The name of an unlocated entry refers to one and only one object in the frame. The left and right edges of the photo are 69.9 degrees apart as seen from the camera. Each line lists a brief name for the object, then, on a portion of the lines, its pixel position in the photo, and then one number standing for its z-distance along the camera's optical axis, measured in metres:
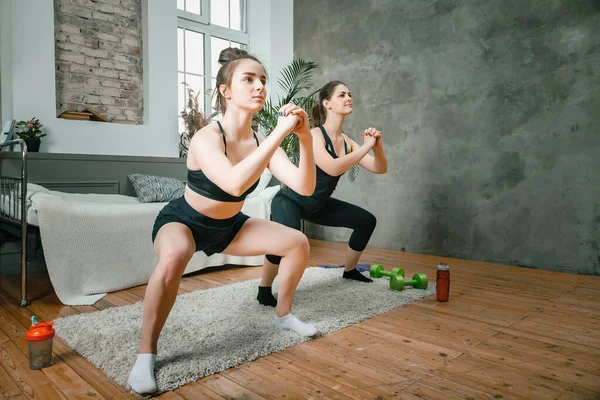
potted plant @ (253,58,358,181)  4.40
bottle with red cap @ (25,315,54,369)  1.49
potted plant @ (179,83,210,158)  4.55
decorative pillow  3.65
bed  2.33
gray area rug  1.55
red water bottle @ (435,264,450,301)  2.39
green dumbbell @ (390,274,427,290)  2.61
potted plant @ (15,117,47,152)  3.39
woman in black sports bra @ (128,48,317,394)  1.40
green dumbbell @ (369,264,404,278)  2.89
